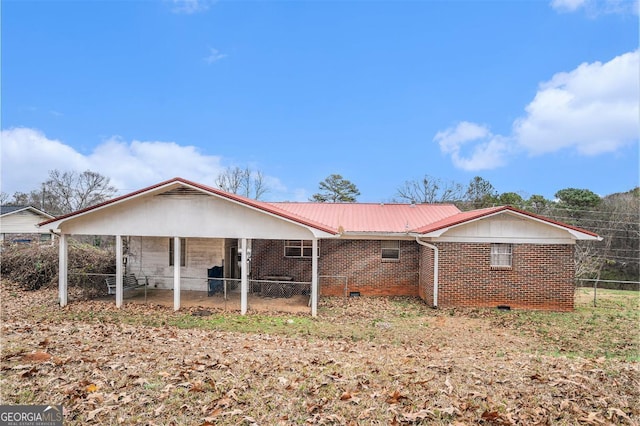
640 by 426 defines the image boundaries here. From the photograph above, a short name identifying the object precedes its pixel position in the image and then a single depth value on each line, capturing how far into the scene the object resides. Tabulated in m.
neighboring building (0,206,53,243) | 26.09
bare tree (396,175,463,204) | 37.75
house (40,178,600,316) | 11.08
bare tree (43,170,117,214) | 38.94
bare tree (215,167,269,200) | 39.19
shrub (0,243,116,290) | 14.05
